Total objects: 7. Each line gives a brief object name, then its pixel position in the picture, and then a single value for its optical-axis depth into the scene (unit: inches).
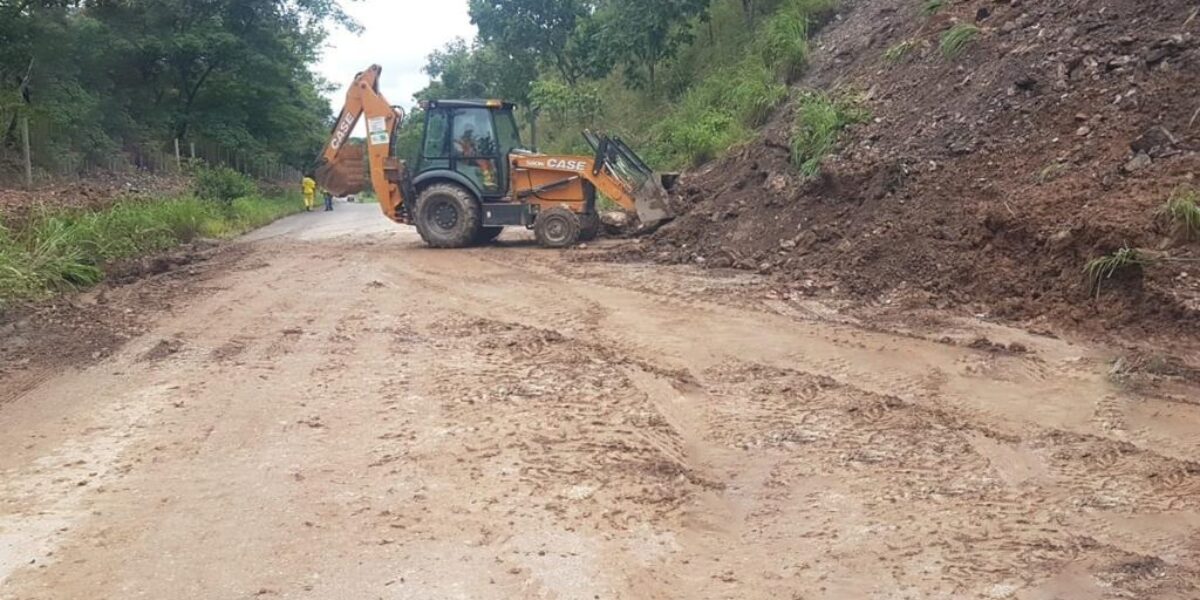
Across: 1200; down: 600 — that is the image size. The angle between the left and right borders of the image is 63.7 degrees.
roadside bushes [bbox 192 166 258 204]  974.4
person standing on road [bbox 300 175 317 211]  1371.7
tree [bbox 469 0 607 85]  1147.3
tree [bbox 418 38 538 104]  1280.8
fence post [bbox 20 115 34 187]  658.8
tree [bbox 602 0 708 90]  886.4
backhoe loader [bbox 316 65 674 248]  583.5
